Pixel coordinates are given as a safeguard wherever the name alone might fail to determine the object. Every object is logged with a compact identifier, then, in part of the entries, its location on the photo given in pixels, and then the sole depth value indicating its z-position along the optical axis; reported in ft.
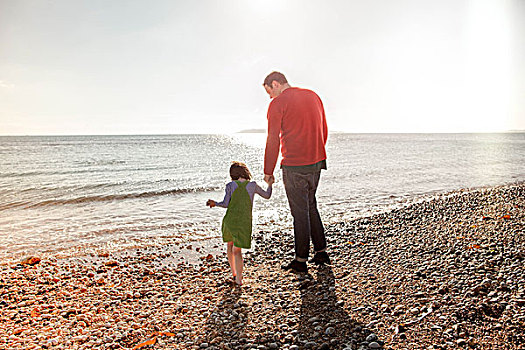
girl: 15.28
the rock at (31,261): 21.45
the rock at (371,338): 10.37
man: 16.15
